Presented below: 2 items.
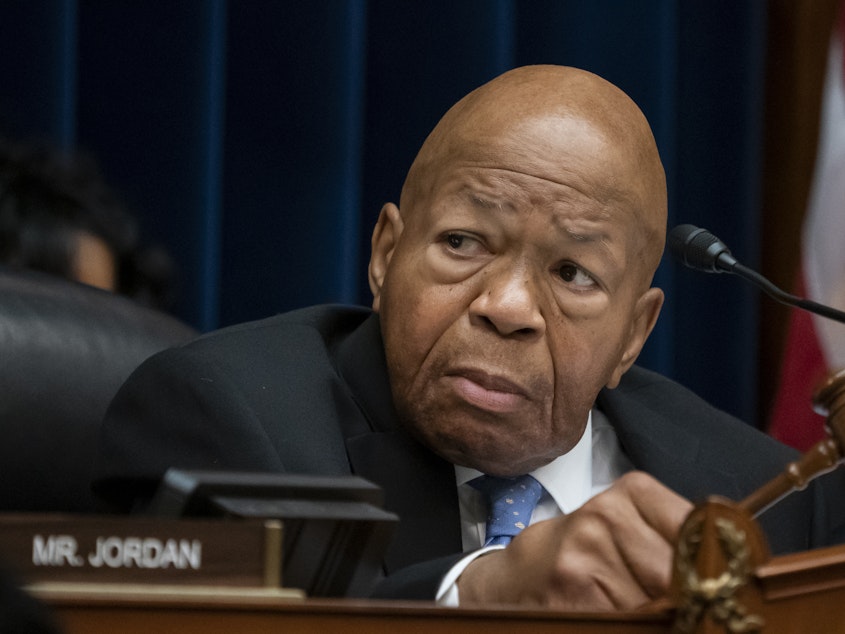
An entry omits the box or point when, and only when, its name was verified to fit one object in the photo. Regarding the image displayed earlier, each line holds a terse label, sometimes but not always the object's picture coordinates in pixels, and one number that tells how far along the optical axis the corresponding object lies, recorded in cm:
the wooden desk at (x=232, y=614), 261
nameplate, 271
